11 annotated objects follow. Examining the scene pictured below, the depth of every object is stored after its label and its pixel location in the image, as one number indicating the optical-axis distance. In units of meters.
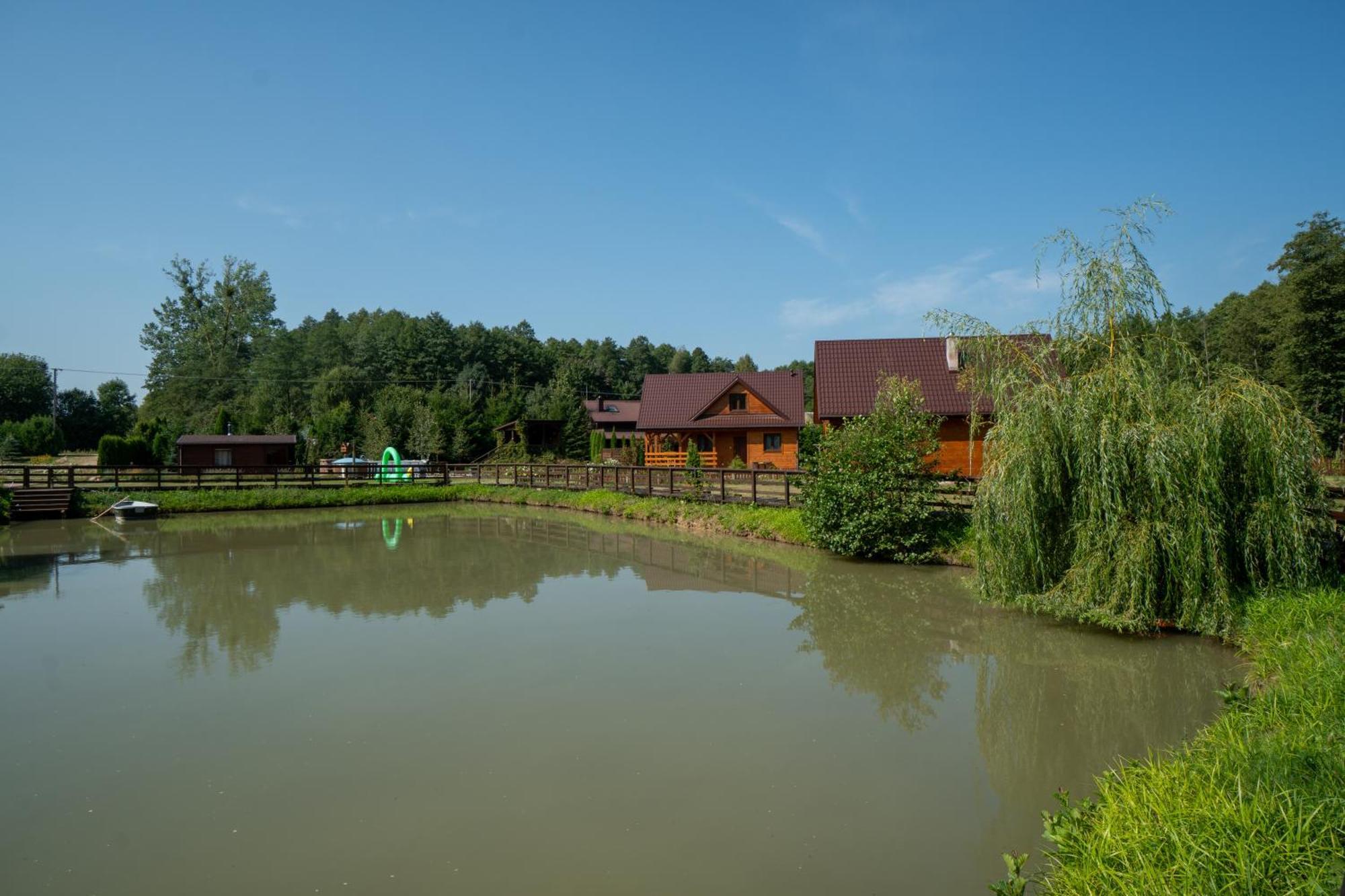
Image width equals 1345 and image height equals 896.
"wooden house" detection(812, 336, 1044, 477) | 24.86
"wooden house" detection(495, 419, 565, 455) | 41.47
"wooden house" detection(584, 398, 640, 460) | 46.84
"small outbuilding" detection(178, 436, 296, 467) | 34.16
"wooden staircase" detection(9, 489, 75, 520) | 22.27
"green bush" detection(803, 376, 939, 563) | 13.97
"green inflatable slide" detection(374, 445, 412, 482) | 29.36
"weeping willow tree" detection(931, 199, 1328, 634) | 8.17
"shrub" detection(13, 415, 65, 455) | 40.72
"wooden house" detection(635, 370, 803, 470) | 32.31
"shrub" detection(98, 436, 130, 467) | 33.88
